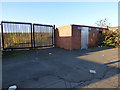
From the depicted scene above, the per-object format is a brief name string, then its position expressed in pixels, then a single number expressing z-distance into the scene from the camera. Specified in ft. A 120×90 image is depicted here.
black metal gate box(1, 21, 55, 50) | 24.02
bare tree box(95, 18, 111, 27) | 79.51
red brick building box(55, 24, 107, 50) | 27.53
